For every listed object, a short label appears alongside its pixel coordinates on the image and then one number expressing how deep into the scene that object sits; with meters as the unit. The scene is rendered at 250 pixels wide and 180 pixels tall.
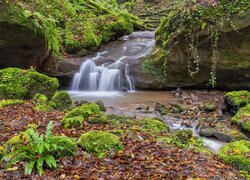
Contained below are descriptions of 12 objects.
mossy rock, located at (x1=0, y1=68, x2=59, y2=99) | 7.77
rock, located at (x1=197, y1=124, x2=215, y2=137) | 6.69
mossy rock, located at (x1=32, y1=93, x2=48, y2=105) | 7.25
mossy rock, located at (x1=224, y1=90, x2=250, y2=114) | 8.23
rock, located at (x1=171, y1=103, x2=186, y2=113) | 8.67
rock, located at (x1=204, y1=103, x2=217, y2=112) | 8.61
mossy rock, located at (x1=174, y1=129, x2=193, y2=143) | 5.48
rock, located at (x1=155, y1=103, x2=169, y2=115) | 8.40
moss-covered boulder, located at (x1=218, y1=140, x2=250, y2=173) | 4.18
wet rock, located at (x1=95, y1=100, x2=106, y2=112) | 8.02
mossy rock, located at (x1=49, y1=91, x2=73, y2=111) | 7.50
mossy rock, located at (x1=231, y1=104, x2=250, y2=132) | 6.80
